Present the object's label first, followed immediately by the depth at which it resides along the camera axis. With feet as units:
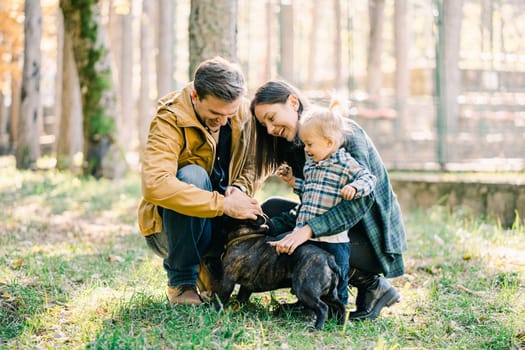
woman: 13.97
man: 13.43
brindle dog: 12.85
